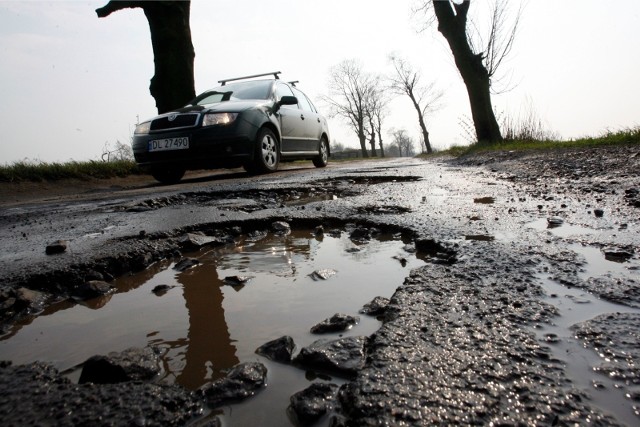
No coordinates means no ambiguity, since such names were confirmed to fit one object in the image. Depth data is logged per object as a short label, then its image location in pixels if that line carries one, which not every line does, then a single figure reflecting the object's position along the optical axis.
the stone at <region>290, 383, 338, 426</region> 0.74
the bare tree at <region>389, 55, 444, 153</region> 36.16
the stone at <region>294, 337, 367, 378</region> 0.90
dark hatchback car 5.34
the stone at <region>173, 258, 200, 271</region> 1.82
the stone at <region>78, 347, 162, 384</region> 0.91
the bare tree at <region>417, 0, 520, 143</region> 10.91
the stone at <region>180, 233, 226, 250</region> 2.13
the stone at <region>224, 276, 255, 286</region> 1.56
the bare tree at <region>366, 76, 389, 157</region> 46.75
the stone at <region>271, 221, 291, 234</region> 2.45
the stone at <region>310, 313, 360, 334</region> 1.11
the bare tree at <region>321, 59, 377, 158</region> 46.06
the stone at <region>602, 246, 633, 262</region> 1.50
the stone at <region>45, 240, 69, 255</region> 2.04
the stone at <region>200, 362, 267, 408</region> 0.81
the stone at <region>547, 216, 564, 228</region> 2.04
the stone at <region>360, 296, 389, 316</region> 1.20
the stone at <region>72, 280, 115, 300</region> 1.57
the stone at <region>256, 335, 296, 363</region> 0.97
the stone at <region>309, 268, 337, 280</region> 1.57
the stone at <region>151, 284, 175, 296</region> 1.53
